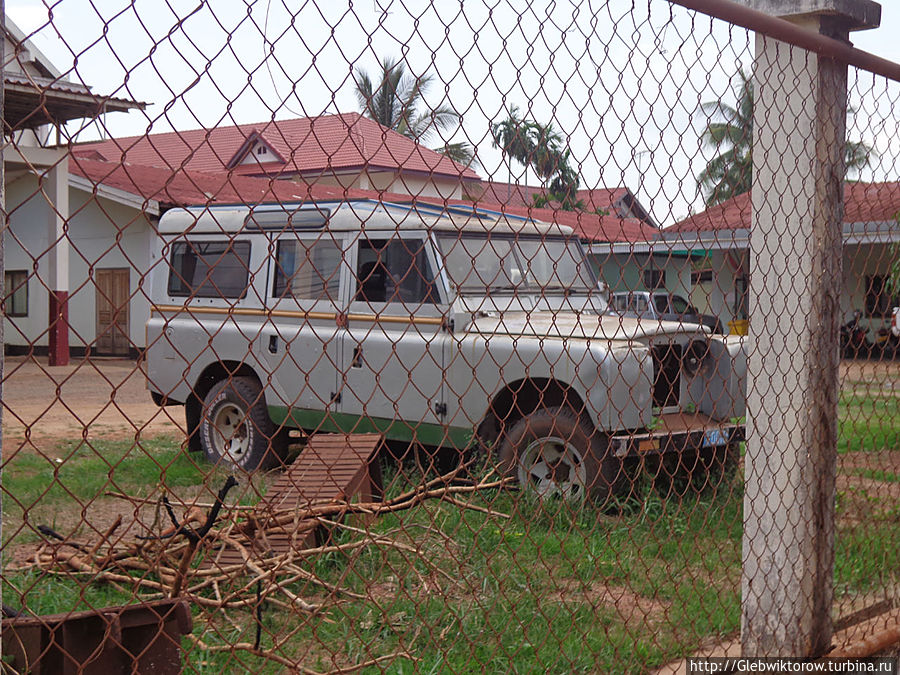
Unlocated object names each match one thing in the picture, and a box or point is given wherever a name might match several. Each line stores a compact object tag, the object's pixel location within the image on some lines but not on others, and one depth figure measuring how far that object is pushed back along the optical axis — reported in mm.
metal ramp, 4074
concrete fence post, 3143
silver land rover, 5363
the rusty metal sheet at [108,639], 2187
